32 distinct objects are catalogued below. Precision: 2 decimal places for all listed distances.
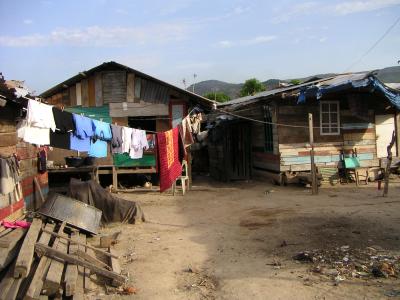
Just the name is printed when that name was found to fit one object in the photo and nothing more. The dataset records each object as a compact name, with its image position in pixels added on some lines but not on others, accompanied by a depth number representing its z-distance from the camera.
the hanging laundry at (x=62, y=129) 7.57
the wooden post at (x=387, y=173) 11.88
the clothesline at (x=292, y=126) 15.19
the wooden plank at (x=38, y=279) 5.23
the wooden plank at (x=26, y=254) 5.57
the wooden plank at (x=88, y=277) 5.99
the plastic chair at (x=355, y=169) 15.88
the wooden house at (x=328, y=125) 15.57
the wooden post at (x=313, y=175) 13.17
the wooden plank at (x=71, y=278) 5.51
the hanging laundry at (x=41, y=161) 11.68
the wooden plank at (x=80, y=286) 5.54
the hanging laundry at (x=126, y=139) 10.83
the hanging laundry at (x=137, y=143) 11.27
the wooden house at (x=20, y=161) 7.97
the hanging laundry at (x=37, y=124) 6.86
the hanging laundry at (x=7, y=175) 6.97
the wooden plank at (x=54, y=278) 5.49
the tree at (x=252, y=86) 33.92
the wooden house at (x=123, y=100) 15.95
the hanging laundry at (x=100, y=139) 9.26
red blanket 11.25
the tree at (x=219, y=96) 36.02
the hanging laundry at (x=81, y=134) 8.33
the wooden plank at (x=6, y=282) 5.28
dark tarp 10.38
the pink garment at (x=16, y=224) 7.75
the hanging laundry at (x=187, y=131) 13.25
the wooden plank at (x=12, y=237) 6.55
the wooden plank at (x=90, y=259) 6.54
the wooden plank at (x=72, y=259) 6.17
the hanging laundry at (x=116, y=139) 10.44
